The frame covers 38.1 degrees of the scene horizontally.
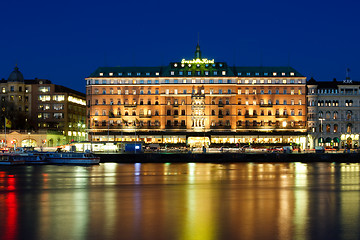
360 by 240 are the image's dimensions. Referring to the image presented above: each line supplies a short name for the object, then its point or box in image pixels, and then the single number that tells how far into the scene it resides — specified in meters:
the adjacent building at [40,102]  183.62
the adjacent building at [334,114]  172.88
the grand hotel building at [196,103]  172.62
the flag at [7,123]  129.36
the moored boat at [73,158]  112.88
